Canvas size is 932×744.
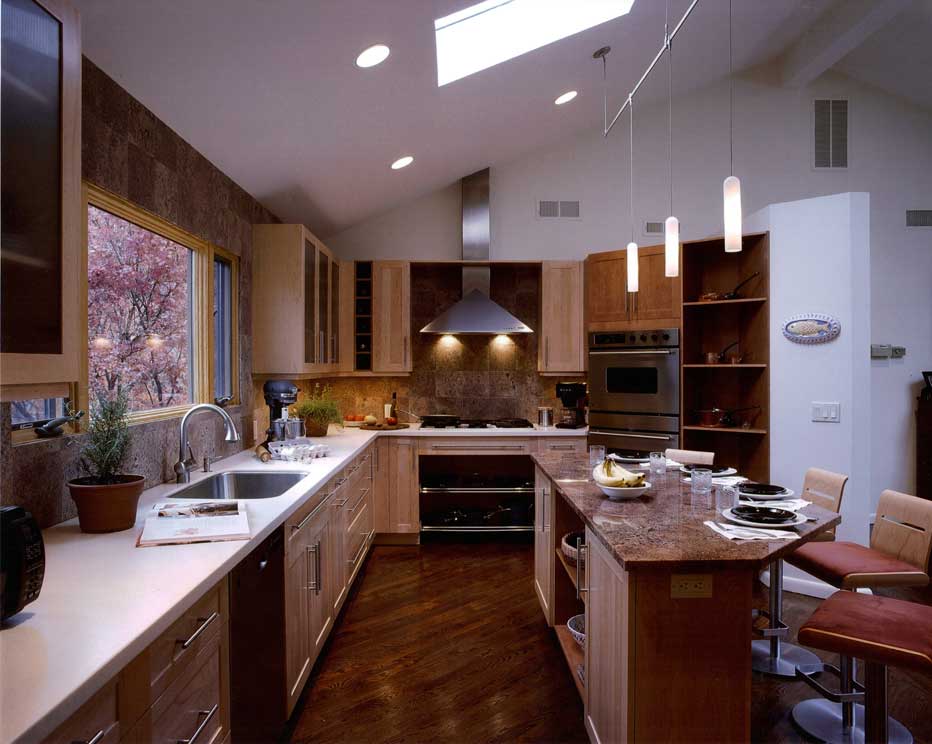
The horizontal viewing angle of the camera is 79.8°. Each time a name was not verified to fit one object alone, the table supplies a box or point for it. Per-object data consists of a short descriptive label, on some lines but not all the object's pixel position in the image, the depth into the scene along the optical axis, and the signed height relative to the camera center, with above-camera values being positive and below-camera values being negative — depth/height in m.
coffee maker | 4.80 -0.24
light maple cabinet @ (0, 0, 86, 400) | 1.03 +0.33
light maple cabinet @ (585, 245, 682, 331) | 4.34 +0.60
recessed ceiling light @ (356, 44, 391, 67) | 2.52 +1.45
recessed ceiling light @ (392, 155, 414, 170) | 4.00 +1.52
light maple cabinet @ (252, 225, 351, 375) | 3.51 +0.45
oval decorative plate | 3.54 +0.27
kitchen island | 1.60 -0.77
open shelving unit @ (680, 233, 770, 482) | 4.06 +0.16
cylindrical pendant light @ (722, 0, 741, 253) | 2.10 +0.60
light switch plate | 3.56 -0.27
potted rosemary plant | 1.67 -0.34
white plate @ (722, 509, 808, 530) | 1.90 -0.53
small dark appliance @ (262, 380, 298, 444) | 3.57 -0.15
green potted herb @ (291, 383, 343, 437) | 3.98 -0.31
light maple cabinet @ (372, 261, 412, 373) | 4.73 +0.48
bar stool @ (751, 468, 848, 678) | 2.58 -1.21
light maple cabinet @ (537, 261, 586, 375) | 4.77 +0.49
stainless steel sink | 2.56 -0.53
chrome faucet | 2.17 -0.33
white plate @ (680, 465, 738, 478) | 2.79 -0.52
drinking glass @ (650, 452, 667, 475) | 2.78 -0.47
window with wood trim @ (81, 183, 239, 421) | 2.13 +0.28
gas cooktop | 4.67 -0.46
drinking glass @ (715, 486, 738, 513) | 2.15 -0.51
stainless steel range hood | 4.50 +0.70
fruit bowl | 2.24 -0.49
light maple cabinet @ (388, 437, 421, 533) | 4.39 -0.93
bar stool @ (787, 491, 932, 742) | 2.14 -0.80
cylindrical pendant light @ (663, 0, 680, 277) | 2.52 +0.56
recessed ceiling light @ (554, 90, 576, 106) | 4.13 +2.05
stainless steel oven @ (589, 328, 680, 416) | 4.30 -0.02
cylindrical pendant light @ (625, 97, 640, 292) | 2.88 +0.55
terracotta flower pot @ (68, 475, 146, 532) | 1.66 -0.40
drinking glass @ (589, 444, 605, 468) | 2.79 -0.43
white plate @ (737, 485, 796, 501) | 2.30 -0.53
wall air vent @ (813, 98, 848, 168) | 5.02 +2.09
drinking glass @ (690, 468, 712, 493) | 2.40 -0.48
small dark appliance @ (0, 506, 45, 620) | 1.06 -0.37
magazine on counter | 1.61 -0.47
